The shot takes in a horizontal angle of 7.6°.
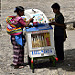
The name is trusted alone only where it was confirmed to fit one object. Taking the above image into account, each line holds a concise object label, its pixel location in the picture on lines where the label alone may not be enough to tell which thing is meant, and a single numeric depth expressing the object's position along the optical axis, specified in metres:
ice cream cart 14.28
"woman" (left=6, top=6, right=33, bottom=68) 14.34
